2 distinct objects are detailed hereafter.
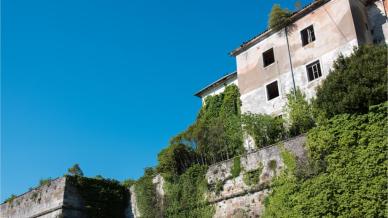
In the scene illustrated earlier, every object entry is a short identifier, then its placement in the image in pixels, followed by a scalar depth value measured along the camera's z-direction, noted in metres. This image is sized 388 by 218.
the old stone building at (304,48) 21.94
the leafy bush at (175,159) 21.92
